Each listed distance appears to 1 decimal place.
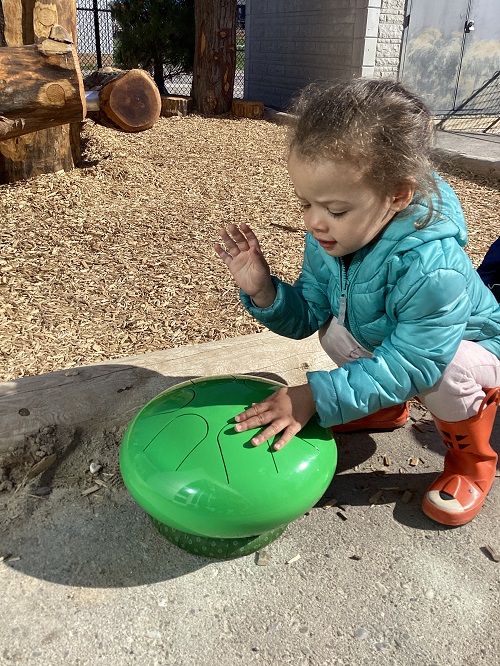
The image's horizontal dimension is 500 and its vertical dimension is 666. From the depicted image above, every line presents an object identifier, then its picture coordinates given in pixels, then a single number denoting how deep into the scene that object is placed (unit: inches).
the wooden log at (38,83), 110.3
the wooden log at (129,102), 138.1
